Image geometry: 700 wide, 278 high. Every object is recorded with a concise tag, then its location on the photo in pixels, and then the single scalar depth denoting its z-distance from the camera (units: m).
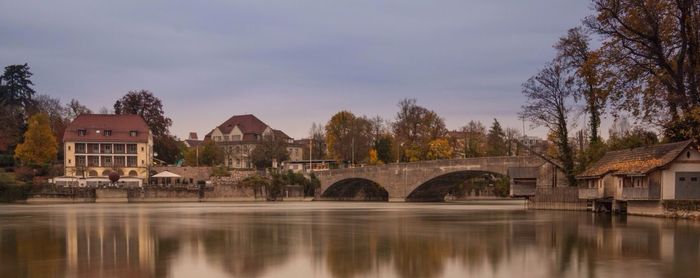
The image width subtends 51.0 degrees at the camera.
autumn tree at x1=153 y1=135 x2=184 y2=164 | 121.69
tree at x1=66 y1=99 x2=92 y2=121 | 128.75
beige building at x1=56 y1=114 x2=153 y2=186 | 106.00
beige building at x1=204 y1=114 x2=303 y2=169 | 138.62
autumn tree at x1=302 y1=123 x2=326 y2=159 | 138.88
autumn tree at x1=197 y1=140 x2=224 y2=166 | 121.81
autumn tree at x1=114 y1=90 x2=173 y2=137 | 121.56
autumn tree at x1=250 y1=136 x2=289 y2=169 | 120.62
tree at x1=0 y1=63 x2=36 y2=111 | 116.88
